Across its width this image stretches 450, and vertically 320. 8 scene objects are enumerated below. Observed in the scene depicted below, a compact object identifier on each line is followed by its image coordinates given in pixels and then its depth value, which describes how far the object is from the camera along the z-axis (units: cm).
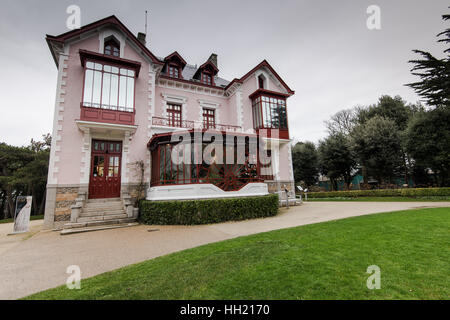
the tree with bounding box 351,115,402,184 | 1969
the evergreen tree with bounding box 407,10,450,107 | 1526
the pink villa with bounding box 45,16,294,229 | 862
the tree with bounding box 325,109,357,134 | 3127
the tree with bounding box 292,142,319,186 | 2698
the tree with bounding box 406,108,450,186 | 1453
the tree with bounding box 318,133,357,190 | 2377
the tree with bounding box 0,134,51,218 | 1850
